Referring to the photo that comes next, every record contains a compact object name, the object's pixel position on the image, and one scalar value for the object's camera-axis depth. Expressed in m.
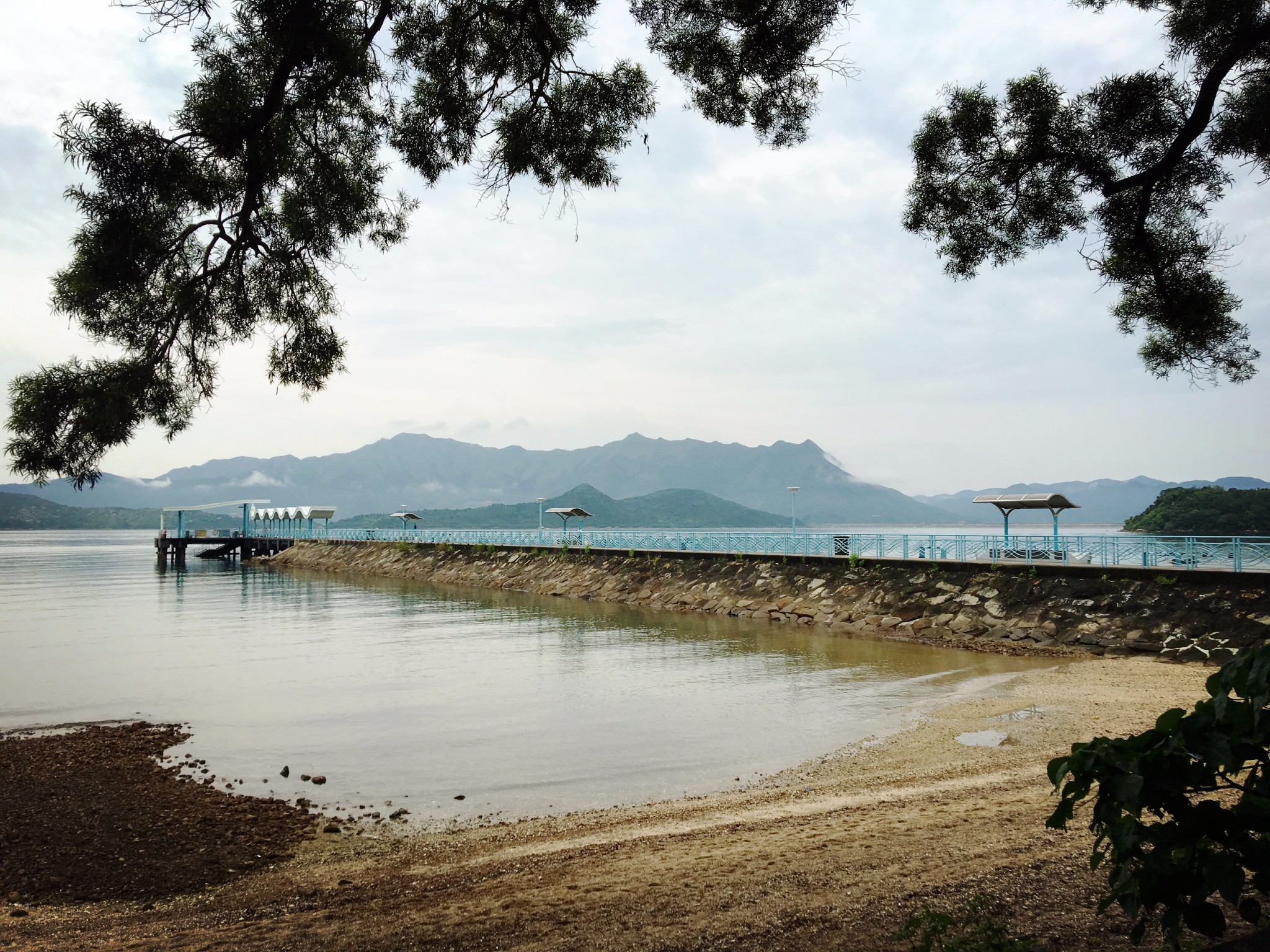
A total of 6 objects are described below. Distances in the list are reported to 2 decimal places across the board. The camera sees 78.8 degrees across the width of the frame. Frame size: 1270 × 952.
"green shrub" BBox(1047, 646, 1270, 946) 2.89
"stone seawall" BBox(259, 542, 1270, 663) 20.58
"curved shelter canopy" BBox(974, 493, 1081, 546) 29.47
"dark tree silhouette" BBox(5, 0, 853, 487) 7.39
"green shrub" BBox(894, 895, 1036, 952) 4.18
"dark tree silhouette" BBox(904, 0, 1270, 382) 8.27
